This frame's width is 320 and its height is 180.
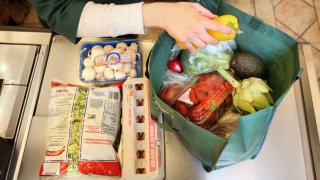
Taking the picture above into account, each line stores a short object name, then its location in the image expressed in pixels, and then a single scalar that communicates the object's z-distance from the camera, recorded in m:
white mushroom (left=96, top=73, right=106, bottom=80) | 0.71
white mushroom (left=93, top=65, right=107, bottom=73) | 0.71
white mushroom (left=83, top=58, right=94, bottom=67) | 0.73
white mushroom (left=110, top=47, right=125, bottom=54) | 0.72
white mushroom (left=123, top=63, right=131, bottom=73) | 0.71
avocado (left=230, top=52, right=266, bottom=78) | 0.57
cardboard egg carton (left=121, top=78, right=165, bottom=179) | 0.59
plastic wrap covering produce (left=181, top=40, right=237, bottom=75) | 0.59
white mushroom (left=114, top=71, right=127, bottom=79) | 0.70
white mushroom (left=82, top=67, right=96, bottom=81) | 0.71
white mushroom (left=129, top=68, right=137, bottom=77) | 0.71
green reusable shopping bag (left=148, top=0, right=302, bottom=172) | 0.47
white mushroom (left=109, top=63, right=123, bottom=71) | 0.70
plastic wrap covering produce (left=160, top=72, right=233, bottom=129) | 0.54
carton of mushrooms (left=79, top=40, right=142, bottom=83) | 0.71
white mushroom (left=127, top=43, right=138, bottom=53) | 0.74
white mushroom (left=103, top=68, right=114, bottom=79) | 0.70
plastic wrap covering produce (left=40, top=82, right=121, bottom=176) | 0.60
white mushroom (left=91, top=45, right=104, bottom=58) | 0.73
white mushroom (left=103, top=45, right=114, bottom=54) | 0.73
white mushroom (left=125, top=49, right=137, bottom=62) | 0.72
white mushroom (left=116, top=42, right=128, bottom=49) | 0.74
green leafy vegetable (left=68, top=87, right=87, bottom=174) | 0.60
